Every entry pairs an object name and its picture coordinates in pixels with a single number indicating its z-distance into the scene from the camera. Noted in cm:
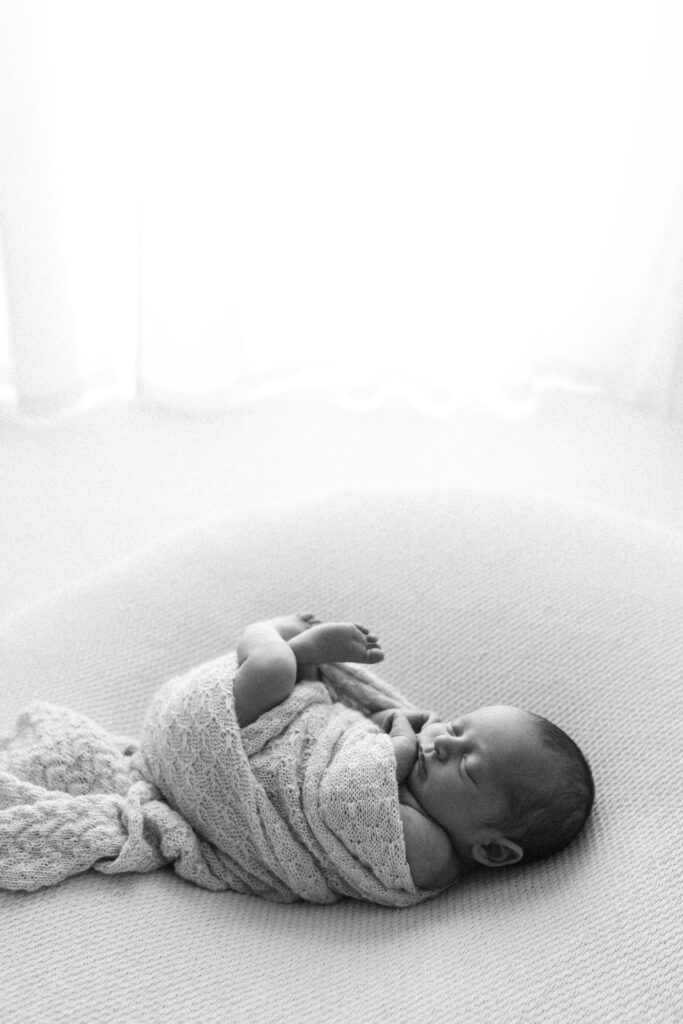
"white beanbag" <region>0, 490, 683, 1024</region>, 109
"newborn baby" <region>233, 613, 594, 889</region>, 123
